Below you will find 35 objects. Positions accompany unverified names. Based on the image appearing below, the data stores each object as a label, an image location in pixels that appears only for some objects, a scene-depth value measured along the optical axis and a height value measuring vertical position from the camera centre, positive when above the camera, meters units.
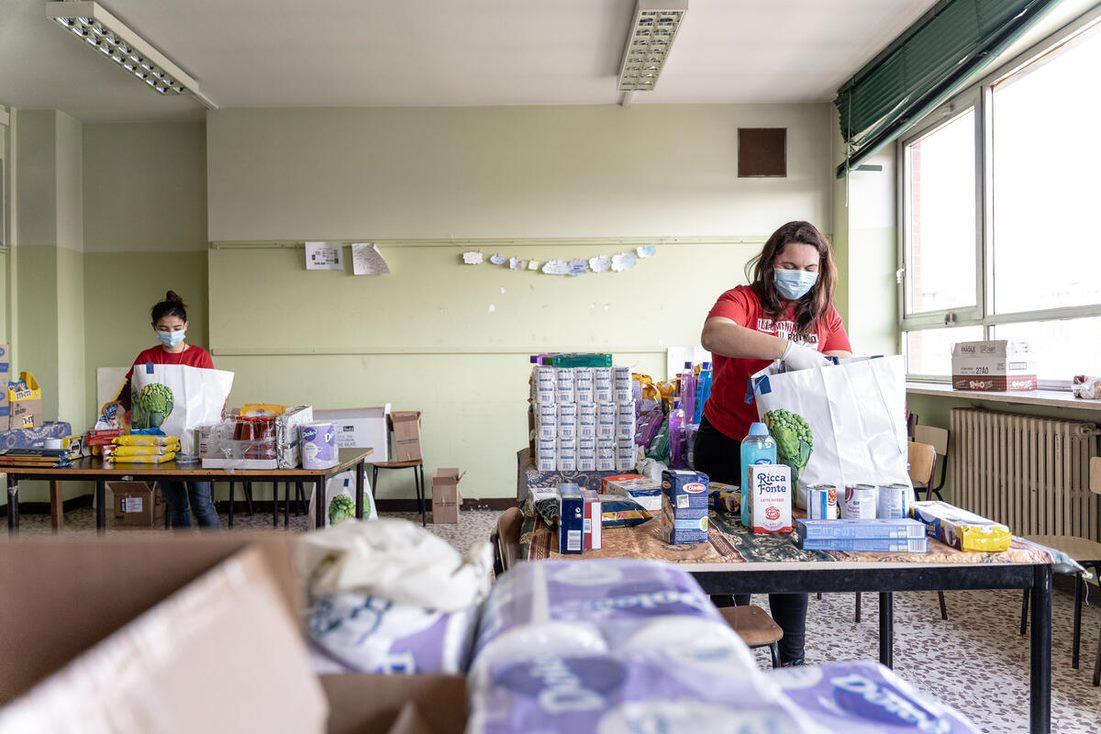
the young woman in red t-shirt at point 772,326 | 1.94 +0.12
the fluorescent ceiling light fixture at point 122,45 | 3.51 +1.92
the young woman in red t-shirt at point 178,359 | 3.48 +0.06
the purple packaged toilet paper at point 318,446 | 2.83 -0.33
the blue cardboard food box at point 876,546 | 1.42 -0.39
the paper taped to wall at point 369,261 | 5.07 +0.83
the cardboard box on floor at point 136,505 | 4.61 -0.95
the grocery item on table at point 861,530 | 1.42 -0.36
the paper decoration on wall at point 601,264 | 5.07 +0.80
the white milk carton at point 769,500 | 1.55 -0.32
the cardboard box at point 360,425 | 4.58 -0.39
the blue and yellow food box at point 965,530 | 1.42 -0.37
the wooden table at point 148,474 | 2.80 -0.45
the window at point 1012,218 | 3.21 +0.85
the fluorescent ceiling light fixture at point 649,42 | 3.46 +1.92
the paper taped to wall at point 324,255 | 5.07 +0.88
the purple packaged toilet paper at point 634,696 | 0.56 -0.29
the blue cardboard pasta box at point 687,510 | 1.48 -0.32
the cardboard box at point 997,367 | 3.35 -0.01
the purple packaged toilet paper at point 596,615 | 0.65 -0.26
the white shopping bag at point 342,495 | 3.55 -0.71
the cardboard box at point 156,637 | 0.47 -0.23
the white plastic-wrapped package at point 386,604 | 0.70 -0.26
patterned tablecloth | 1.38 -0.40
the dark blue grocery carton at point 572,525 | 1.42 -0.34
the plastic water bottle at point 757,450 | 1.58 -0.20
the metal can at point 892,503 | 1.56 -0.33
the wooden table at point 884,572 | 1.36 -0.43
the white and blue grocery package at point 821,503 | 1.56 -0.33
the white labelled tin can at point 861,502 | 1.53 -0.32
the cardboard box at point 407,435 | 4.73 -0.48
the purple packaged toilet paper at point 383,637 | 0.69 -0.29
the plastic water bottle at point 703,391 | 2.76 -0.10
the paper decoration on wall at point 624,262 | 5.07 +0.81
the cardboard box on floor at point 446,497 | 4.72 -0.92
